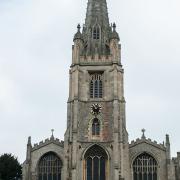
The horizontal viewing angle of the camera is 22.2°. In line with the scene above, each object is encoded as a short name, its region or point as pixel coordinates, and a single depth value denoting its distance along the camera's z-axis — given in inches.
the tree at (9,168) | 2091.5
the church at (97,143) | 1994.3
